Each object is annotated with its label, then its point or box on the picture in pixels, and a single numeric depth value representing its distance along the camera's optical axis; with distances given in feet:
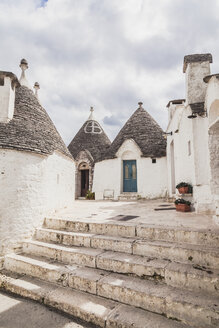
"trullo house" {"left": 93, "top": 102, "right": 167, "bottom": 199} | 41.55
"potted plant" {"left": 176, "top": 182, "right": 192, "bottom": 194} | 21.54
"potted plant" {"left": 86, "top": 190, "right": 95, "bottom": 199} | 49.32
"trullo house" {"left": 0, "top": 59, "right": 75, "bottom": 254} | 15.12
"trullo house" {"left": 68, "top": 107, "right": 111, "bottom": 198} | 58.03
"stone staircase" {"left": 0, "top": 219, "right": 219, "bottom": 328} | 7.72
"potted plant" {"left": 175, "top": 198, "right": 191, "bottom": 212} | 20.04
